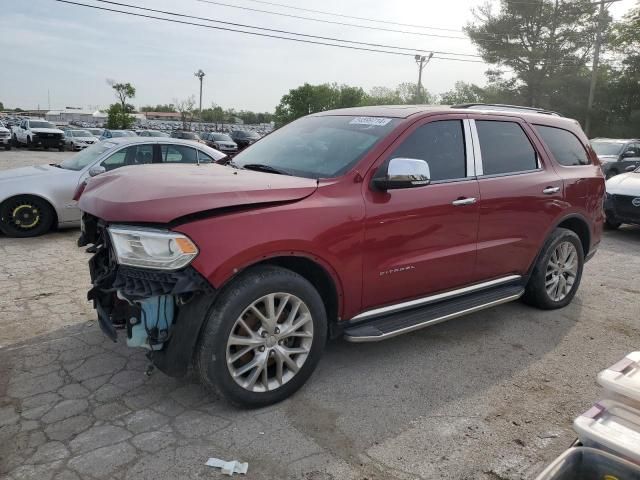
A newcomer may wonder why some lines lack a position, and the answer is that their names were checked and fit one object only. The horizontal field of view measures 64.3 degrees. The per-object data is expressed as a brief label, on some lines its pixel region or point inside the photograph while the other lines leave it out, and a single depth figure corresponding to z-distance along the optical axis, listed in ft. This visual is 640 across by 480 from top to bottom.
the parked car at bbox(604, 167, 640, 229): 29.12
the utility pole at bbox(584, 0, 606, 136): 95.66
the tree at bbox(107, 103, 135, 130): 179.92
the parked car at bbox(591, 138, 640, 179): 48.42
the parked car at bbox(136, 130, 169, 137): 105.17
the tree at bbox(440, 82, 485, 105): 131.99
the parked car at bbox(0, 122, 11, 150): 97.55
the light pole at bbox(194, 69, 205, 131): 189.88
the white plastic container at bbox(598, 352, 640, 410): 6.98
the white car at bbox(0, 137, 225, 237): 23.80
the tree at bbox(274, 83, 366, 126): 229.66
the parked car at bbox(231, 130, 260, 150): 109.67
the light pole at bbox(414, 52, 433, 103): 139.54
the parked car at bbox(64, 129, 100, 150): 102.37
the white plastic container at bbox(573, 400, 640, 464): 6.24
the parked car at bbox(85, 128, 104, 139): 133.18
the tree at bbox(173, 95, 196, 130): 256.52
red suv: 9.11
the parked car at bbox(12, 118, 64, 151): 101.50
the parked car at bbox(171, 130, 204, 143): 104.63
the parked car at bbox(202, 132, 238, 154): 95.50
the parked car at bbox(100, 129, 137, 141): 100.96
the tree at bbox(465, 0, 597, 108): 116.88
